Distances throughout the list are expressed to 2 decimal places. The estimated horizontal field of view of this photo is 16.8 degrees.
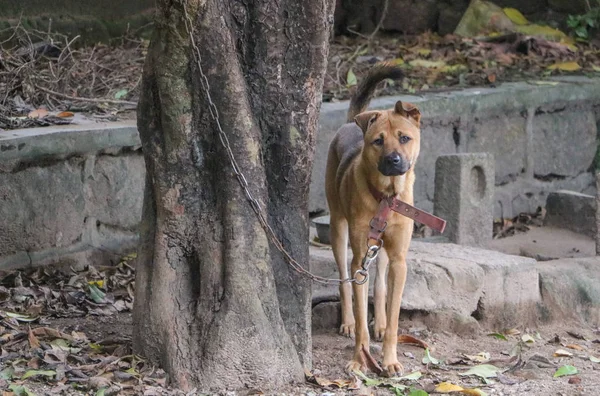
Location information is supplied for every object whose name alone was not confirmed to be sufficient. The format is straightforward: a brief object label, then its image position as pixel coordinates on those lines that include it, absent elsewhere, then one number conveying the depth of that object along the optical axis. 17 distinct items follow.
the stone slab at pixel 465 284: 11.54
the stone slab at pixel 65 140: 12.12
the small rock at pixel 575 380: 9.81
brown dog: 9.66
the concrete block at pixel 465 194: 13.74
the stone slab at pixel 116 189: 13.03
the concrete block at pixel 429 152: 16.50
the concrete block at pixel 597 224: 13.32
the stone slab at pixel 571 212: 15.64
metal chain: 8.64
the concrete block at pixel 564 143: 18.20
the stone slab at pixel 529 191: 17.65
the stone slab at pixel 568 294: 12.28
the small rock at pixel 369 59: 18.69
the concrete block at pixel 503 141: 17.26
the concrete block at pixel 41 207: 12.19
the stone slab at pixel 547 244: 14.96
